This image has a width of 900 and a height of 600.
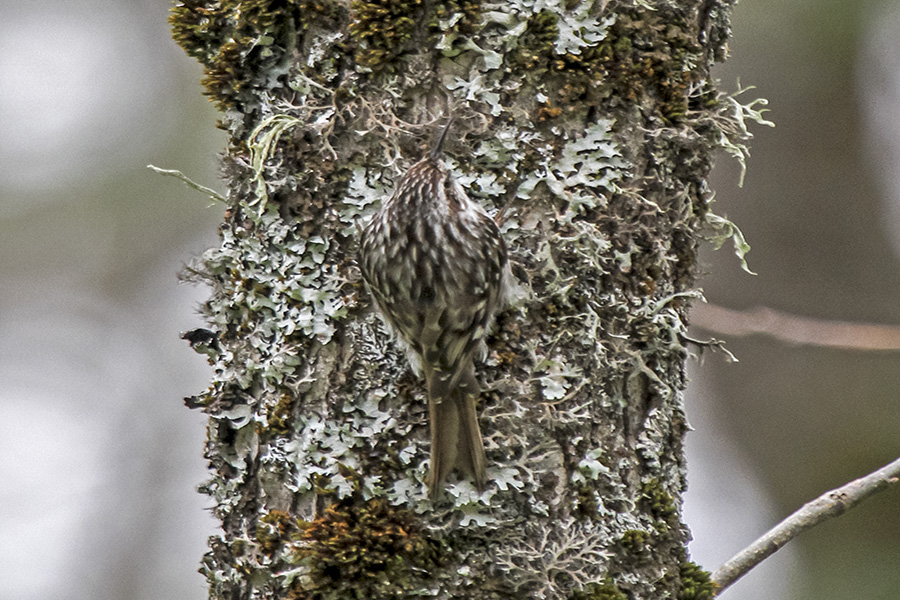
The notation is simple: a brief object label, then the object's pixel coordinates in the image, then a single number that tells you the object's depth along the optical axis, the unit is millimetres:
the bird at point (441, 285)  3760
